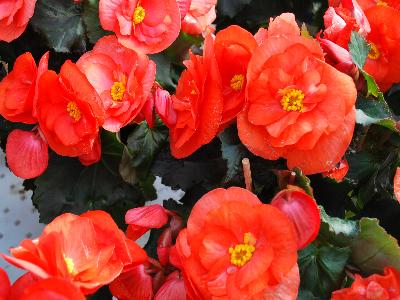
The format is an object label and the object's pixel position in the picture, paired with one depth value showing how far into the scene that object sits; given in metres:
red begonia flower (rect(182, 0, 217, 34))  0.81
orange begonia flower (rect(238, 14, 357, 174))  0.59
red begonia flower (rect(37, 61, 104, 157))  0.68
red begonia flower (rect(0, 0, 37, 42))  0.76
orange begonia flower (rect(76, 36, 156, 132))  0.70
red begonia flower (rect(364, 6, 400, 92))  0.72
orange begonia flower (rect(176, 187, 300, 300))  0.52
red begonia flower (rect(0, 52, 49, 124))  0.73
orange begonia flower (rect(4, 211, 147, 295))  0.49
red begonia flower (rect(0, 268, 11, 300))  0.52
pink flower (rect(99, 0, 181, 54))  0.73
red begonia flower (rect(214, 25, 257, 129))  0.62
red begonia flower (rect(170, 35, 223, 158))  0.63
